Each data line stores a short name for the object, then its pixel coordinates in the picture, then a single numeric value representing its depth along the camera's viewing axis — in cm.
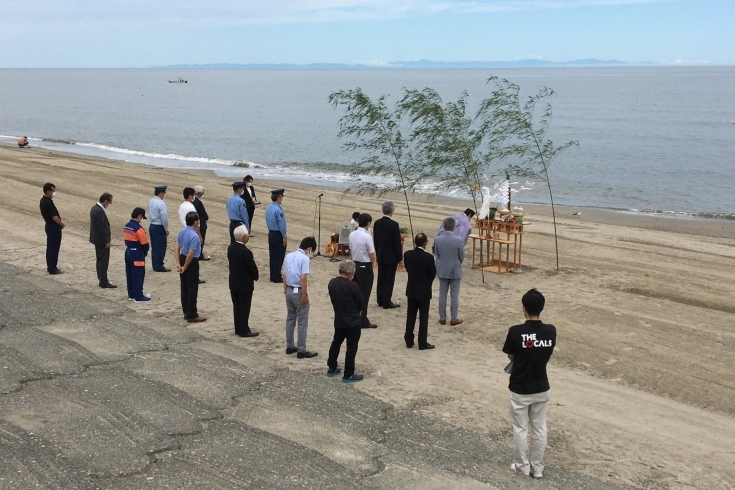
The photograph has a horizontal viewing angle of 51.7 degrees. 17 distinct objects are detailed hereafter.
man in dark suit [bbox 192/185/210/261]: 1547
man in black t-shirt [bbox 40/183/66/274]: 1418
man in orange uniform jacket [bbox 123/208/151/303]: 1264
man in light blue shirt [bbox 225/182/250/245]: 1513
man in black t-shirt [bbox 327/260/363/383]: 905
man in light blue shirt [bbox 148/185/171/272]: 1452
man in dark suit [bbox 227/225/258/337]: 1065
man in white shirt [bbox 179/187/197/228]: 1366
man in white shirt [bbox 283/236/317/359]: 989
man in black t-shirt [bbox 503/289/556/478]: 680
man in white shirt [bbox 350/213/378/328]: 1162
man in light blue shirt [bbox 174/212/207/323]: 1159
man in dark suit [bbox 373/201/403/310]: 1230
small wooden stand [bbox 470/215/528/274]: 1585
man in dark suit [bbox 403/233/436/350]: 1067
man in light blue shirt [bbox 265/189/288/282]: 1396
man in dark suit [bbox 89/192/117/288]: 1336
